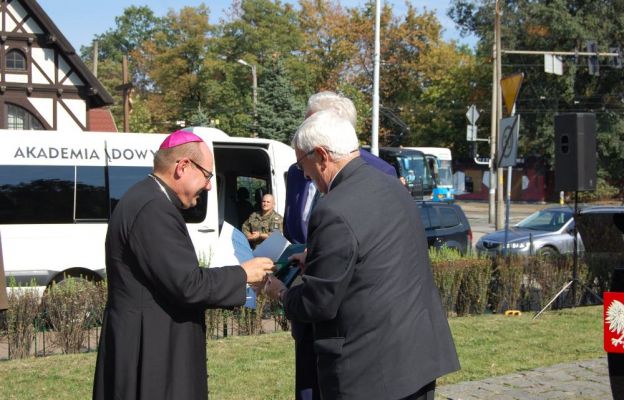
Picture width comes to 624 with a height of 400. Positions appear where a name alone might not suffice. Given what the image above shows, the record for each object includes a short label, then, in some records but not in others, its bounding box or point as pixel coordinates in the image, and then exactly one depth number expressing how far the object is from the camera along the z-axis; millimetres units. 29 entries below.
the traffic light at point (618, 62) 32406
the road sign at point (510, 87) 17875
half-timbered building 30500
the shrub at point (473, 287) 10742
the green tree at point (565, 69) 50312
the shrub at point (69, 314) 8133
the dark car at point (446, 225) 17109
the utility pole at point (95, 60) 44894
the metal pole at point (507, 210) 12812
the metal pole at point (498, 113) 29766
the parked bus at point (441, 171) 38500
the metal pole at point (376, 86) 25547
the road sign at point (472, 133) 32438
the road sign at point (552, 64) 29617
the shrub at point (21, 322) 7961
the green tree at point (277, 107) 34000
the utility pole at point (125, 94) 30250
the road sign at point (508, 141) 14570
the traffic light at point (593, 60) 31578
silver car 19144
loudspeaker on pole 11875
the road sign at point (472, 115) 33250
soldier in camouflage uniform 11430
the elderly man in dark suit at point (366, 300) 2990
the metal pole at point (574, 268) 11133
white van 10703
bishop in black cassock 3178
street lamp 34475
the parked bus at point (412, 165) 36906
